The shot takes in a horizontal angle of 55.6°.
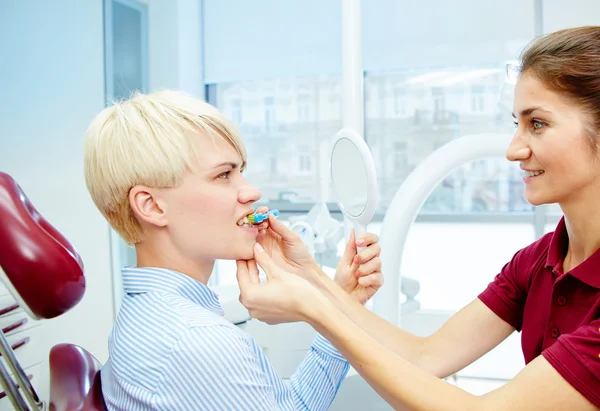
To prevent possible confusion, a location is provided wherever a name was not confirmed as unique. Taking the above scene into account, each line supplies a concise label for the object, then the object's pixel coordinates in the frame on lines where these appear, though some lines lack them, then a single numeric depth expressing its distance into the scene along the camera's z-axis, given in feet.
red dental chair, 2.73
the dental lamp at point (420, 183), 4.97
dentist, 2.90
